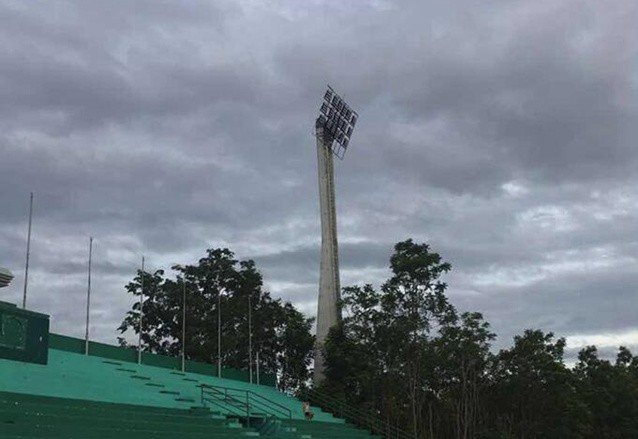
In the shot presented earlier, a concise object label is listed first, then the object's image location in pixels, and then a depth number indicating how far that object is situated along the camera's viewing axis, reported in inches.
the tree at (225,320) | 1750.7
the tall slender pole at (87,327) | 1138.7
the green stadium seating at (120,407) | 687.1
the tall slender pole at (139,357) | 1242.1
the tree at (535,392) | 1547.7
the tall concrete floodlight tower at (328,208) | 1636.3
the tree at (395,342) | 1455.5
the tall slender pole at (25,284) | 975.9
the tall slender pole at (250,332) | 1554.0
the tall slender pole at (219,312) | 1601.4
